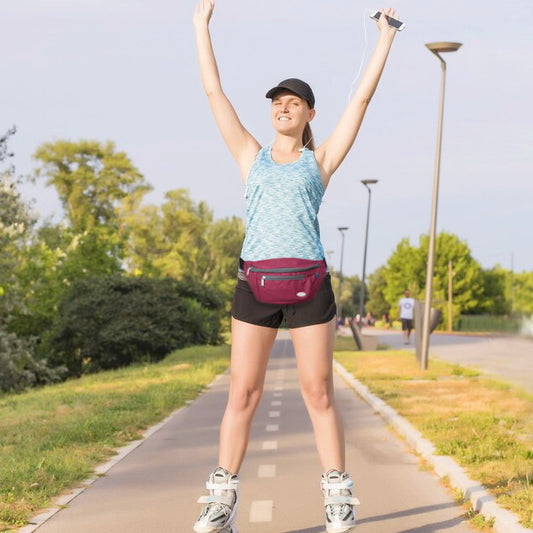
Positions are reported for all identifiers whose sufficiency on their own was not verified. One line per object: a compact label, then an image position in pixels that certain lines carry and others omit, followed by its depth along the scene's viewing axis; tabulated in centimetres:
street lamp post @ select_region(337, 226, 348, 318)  7612
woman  496
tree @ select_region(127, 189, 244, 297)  7344
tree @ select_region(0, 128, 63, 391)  2903
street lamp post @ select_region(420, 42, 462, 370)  2180
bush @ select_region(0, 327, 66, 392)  2923
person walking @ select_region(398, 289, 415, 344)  3678
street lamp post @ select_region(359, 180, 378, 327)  4346
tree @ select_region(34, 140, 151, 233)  7094
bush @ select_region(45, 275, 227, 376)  3406
